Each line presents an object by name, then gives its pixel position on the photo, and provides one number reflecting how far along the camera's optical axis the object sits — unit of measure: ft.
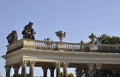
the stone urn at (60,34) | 190.70
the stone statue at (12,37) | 194.39
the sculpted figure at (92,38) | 198.35
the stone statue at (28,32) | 184.44
